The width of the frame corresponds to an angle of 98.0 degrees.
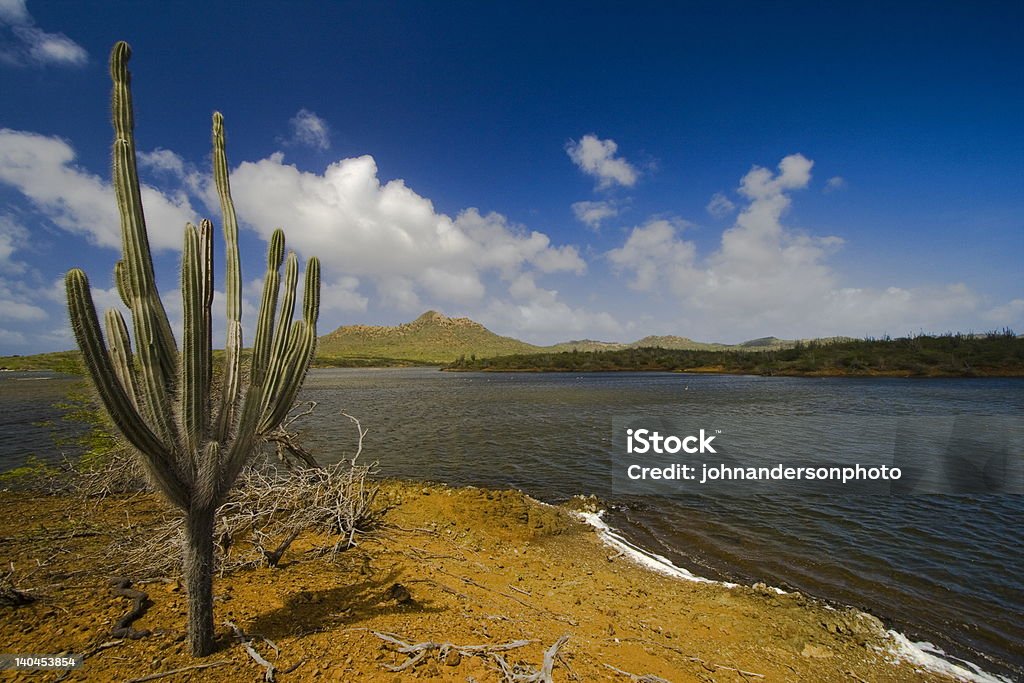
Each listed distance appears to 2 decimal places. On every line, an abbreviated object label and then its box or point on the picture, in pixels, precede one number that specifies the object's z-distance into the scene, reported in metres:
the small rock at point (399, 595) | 5.62
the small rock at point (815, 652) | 5.74
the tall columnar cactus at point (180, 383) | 3.55
